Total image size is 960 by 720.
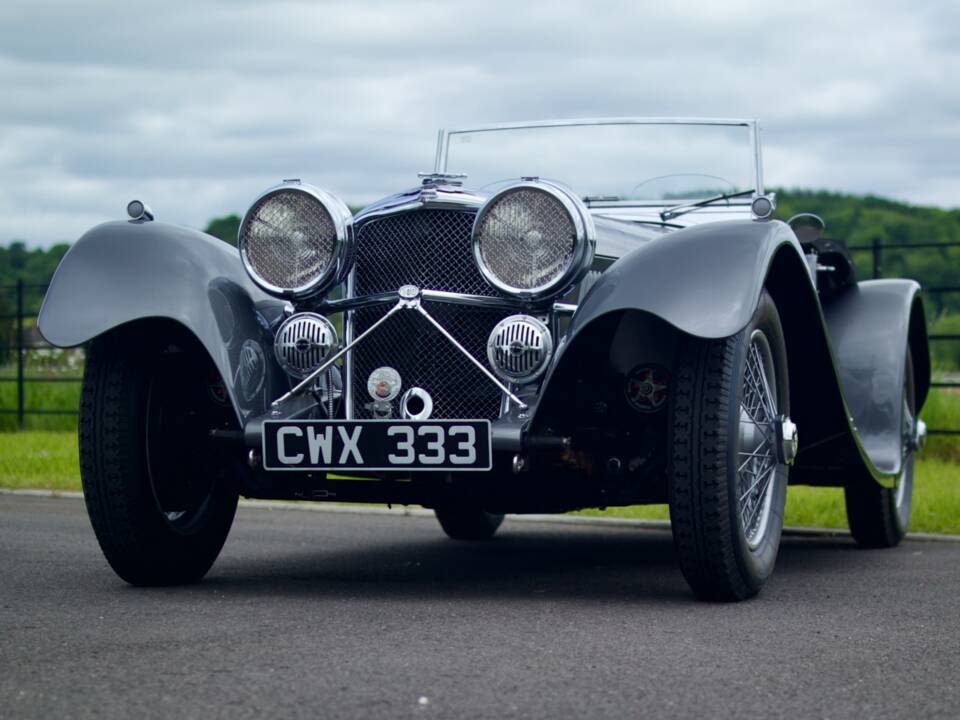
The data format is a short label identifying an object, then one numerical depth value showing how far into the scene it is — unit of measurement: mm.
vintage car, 4330
